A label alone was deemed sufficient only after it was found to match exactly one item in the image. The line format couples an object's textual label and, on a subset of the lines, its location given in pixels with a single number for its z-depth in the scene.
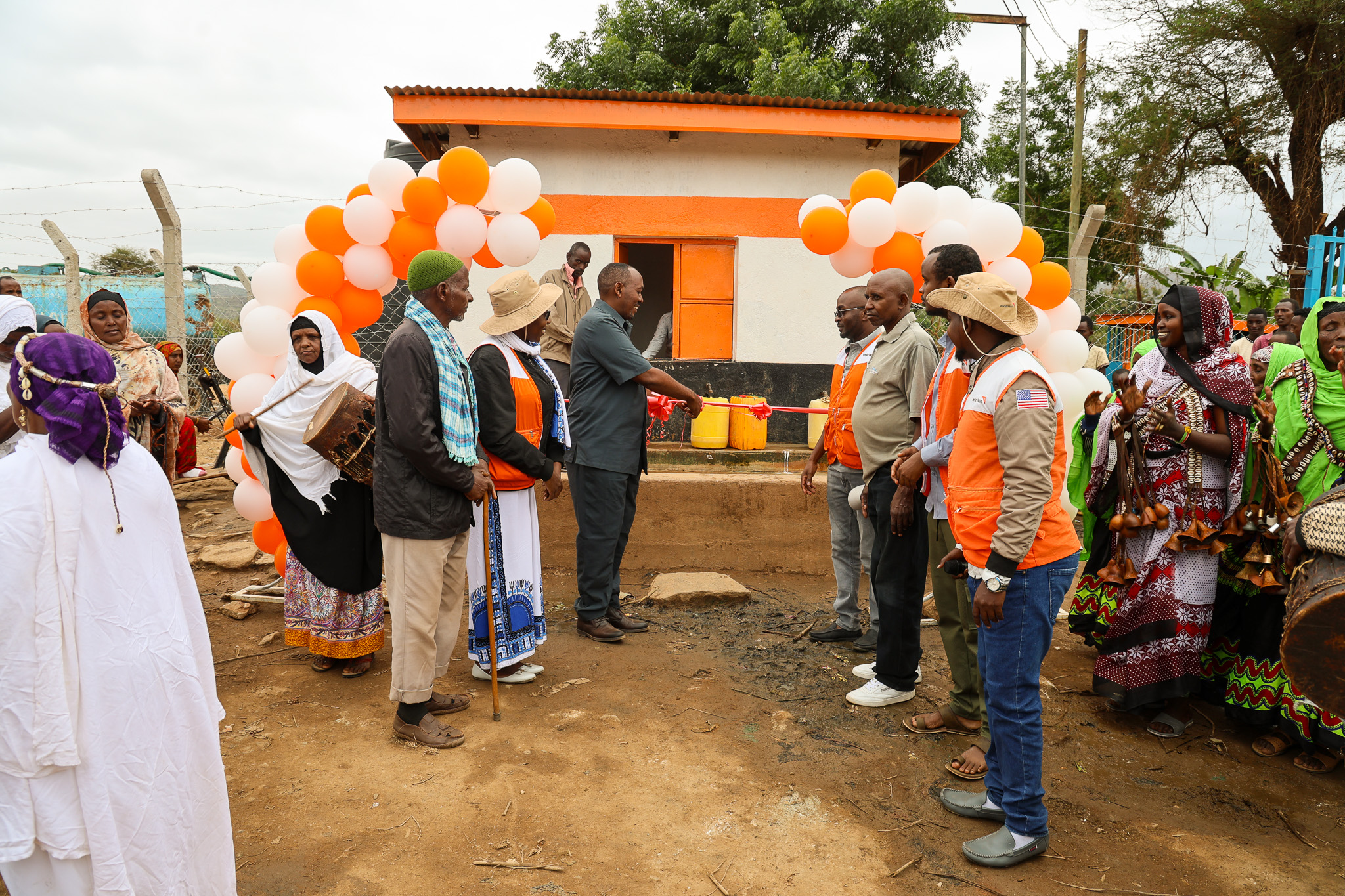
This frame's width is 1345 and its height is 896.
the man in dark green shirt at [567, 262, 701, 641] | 4.54
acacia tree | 11.62
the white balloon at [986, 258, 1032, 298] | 4.23
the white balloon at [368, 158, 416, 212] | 5.04
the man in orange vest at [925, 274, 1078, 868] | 2.51
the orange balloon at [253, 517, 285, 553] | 4.72
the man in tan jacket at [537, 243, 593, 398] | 6.30
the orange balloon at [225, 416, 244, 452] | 4.38
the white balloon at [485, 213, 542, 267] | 5.05
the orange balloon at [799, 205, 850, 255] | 4.68
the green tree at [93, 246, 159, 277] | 13.34
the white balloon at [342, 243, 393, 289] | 4.94
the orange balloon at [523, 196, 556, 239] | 5.41
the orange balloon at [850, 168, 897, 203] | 4.82
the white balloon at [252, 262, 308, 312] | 4.83
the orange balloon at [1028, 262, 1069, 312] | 4.42
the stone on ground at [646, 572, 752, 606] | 5.46
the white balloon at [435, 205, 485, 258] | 4.95
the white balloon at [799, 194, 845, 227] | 4.80
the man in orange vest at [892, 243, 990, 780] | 3.30
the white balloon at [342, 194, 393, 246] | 4.86
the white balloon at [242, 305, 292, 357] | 4.61
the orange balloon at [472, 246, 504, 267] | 5.19
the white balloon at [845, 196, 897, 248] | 4.57
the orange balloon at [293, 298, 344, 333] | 4.90
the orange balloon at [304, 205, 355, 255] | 4.95
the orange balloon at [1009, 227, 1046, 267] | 4.56
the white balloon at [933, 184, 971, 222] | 4.58
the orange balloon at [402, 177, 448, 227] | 4.91
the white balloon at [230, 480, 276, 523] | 4.59
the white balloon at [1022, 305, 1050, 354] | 4.31
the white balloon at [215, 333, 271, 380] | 4.68
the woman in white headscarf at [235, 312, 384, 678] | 4.01
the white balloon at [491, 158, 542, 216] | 5.08
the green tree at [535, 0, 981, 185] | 15.51
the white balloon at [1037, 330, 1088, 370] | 4.30
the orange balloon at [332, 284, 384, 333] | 5.09
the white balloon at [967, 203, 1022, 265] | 4.34
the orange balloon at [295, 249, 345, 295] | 4.88
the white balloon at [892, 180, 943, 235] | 4.52
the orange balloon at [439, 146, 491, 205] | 4.88
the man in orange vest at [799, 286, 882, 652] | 4.36
